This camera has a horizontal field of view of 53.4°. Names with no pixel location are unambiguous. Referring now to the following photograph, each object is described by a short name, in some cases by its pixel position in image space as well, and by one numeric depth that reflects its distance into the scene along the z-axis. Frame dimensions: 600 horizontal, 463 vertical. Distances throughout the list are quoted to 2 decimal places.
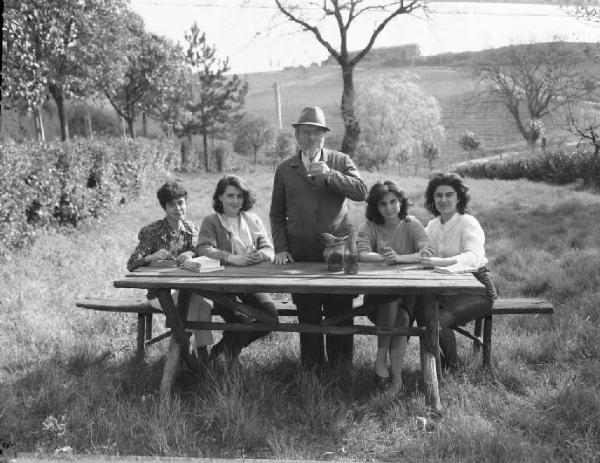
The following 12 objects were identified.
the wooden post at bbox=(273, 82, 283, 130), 41.84
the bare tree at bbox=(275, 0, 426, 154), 26.91
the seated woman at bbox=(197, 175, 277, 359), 3.99
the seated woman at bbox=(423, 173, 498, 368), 3.88
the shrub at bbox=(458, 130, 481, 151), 43.50
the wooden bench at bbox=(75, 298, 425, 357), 3.62
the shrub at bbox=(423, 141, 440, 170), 38.19
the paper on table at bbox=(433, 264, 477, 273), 3.58
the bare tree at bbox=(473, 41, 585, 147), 46.91
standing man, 3.93
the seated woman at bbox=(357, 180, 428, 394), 3.77
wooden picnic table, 3.26
